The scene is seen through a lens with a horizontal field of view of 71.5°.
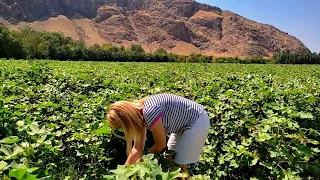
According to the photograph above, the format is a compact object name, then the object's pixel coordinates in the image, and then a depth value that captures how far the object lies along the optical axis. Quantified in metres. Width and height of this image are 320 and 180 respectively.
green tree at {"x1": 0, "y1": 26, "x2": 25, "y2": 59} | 34.13
